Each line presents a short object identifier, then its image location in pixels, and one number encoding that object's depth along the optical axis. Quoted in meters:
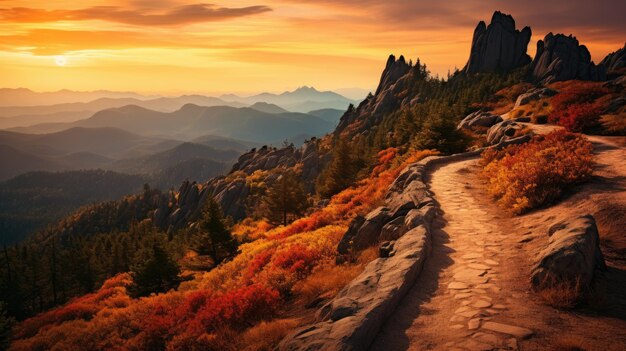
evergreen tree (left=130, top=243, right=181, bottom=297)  27.77
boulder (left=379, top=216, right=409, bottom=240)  12.28
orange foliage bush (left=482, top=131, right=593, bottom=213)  12.50
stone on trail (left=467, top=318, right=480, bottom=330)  6.61
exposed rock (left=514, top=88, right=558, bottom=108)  37.50
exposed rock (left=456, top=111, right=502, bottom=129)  36.38
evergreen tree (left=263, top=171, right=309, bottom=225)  39.72
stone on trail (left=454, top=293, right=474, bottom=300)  7.78
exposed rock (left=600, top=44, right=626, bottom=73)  132.86
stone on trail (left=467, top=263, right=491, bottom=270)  9.04
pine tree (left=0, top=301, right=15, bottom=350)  22.43
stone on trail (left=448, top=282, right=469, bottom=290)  8.23
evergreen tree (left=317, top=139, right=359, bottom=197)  38.88
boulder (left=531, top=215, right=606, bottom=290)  7.29
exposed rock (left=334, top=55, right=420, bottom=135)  136.75
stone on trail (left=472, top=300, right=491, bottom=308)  7.29
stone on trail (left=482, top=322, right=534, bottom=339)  6.17
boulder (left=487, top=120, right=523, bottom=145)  25.48
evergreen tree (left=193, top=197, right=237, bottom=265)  31.97
